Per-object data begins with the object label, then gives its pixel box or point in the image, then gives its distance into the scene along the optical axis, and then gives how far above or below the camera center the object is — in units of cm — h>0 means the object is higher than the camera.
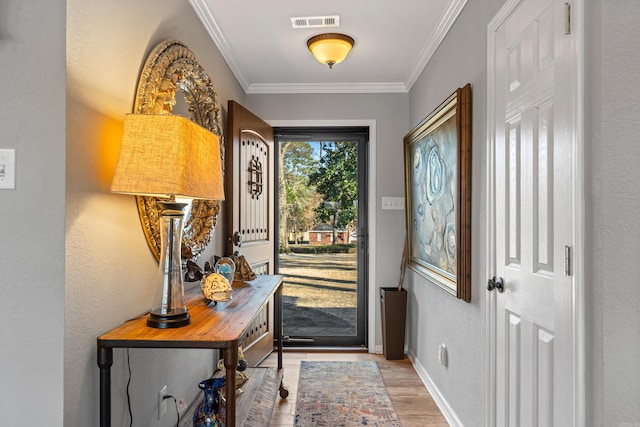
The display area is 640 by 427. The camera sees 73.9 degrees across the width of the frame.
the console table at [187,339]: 137 -40
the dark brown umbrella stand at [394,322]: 374 -94
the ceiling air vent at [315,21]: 261 +121
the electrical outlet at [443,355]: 270 -91
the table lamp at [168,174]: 138 +14
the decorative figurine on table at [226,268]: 218 -27
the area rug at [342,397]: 261 -126
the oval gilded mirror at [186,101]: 176 +56
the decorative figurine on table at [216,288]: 187 -32
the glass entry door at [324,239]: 416 -23
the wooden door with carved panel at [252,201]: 304 +12
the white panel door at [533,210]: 134 +2
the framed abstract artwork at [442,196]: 229 +13
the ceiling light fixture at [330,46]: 283 +114
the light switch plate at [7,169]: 126 +14
